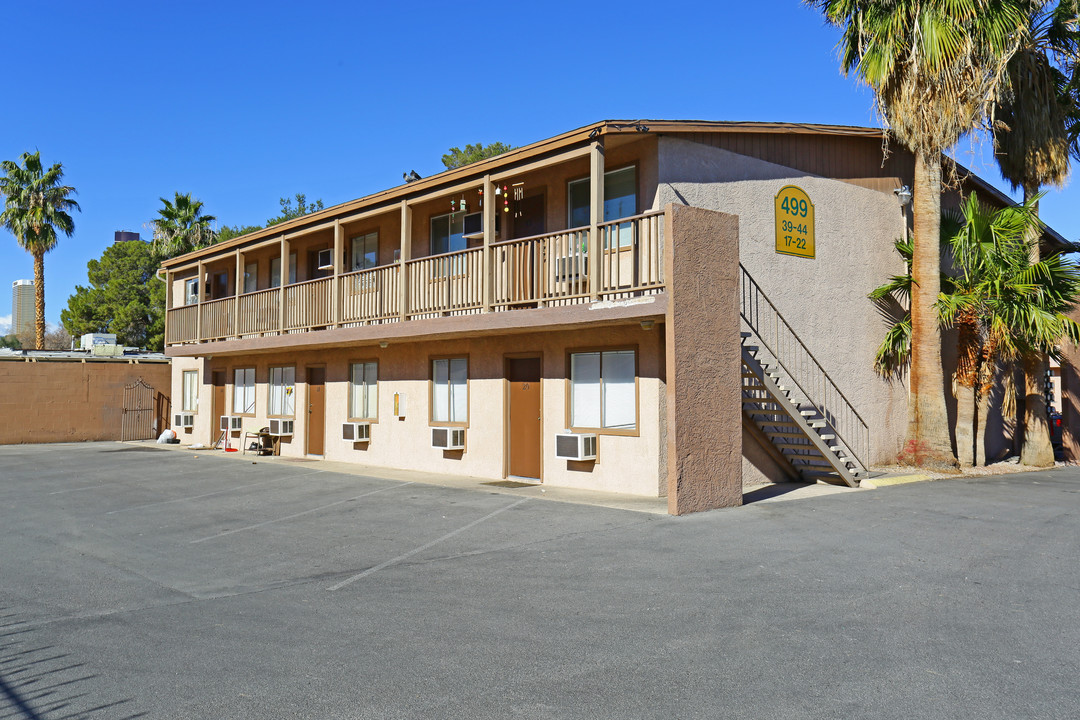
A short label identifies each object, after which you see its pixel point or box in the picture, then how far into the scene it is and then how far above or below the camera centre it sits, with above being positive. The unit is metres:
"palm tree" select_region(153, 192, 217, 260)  33.91 +7.15
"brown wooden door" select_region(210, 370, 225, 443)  23.50 -0.13
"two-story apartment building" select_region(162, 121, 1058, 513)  11.05 +1.36
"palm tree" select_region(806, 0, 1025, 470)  13.94 +5.62
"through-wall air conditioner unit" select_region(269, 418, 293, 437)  19.75 -0.86
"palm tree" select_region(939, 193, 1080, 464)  14.93 +1.88
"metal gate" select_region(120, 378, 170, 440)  27.67 -0.68
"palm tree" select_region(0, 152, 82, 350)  34.84 +8.36
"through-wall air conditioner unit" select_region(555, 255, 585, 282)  12.02 +1.96
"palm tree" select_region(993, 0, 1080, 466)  16.25 +5.76
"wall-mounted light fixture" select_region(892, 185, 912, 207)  16.38 +4.13
